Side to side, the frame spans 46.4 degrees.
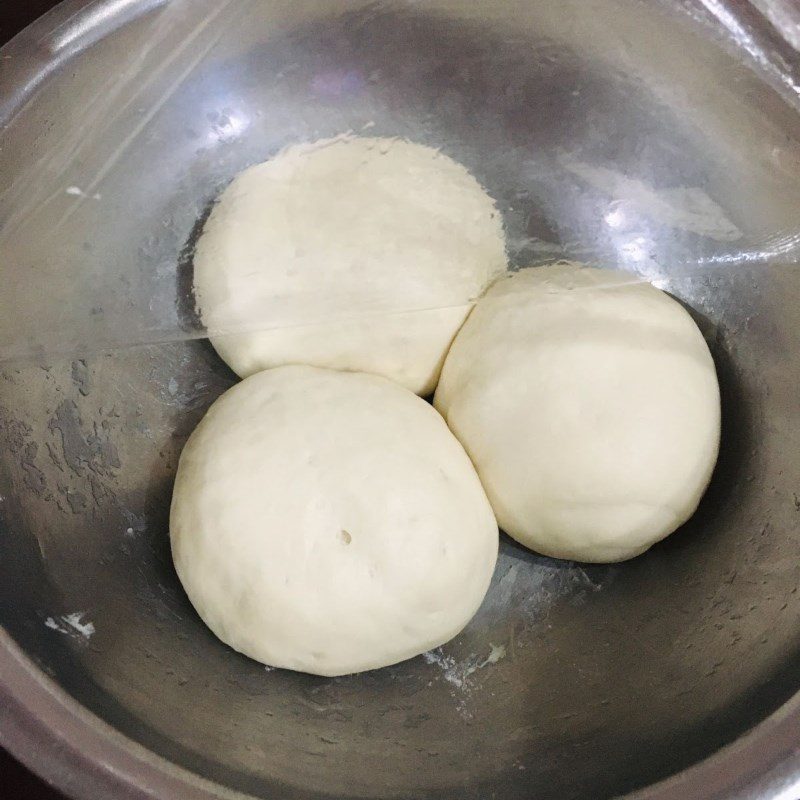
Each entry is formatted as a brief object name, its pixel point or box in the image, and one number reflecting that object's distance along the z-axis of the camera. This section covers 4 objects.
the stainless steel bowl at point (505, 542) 0.25
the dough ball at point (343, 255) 0.31
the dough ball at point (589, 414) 0.29
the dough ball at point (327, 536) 0.27
